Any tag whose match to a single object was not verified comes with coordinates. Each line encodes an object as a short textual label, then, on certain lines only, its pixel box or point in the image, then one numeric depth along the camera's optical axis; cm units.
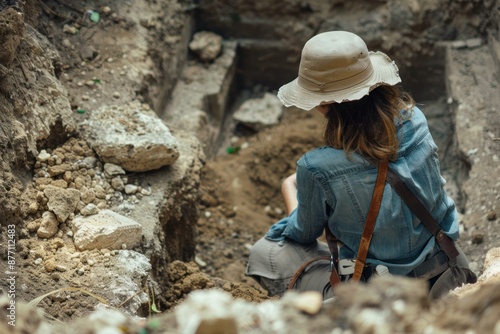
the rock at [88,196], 355
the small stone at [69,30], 461
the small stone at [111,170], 376
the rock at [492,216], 419
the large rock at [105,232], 330
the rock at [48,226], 331
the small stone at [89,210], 345
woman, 294
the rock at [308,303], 190
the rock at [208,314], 178
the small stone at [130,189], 377
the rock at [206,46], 573
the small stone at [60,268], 315
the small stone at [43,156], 361
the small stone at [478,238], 410
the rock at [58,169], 360
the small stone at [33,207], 333
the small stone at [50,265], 313
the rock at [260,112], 581
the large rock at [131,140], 377
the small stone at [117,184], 373
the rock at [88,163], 374
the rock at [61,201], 338
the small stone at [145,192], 381
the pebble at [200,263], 455
